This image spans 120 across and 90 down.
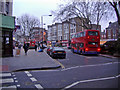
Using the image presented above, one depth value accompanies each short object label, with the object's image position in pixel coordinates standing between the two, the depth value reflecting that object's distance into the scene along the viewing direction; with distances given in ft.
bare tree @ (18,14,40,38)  157.58
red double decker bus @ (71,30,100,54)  73.89
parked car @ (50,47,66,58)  61.73
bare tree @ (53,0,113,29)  107.45
